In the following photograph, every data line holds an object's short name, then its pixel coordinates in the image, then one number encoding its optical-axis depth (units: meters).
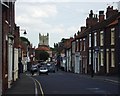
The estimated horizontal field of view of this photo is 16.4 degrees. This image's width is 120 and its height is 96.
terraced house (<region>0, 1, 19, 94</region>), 22.42
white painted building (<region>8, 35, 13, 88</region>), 29.33
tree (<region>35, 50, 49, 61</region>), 189.38
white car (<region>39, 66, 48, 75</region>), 73.25
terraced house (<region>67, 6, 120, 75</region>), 50.01
